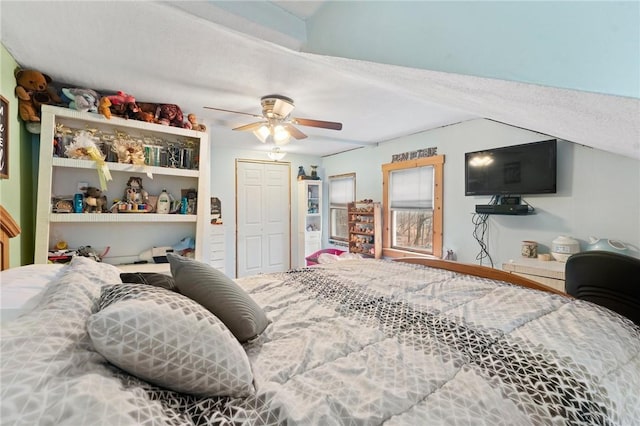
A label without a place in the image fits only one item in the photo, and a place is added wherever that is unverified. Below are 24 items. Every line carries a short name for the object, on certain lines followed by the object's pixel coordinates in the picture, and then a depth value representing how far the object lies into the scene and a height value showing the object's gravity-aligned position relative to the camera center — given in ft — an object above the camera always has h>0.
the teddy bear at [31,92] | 6.35 +2.77
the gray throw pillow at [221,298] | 3.31 -1.08
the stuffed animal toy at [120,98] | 7.68 +3.10
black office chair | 4.53 -1.13
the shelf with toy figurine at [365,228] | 14.08 -0.80
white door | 15.75 -0.34
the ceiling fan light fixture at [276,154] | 10.45 +2.19
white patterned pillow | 2.11 -1.09
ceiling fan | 8.06 +2.75
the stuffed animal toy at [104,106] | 7.45 +2.77
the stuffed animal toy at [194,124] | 9.10 +2.90
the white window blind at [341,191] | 16.53 +1.32
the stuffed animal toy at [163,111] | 8.54 +3.07
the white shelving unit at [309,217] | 16.83 -0.33
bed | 1.85 -1.54
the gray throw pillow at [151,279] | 3.61 -0.93
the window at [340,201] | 16.61 +0.69
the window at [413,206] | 11.94 +0.31
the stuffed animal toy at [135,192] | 8.41 +0.54
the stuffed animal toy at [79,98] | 7.17 +2.89
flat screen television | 8.52 +1.51
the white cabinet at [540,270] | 7.56 -1.58
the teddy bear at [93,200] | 7.77 +0.25
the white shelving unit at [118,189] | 6.88 +0.61
